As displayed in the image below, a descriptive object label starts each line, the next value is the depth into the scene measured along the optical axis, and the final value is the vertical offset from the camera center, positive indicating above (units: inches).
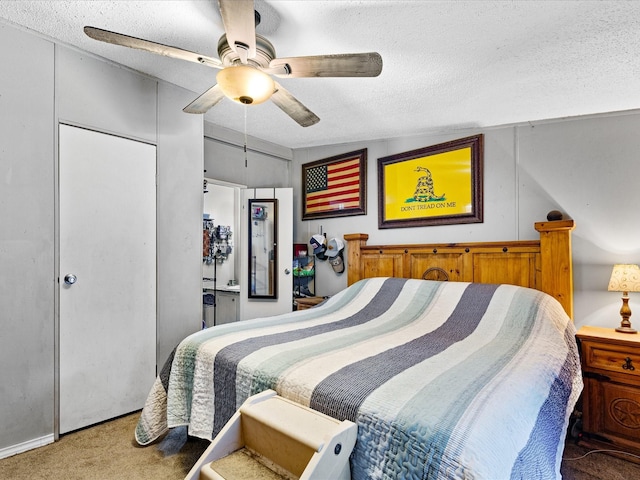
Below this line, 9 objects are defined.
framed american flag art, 146.2 +25.9
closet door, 86.5 -8.1
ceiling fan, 60.0 +34.2
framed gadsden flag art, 119.0 +21.5
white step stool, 43.1 -27.1
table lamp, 84.1 -9.8
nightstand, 79.4 -34.6
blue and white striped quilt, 40.3 -20.7
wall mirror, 155.1 -1.0
